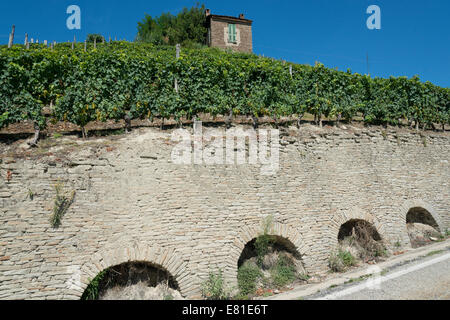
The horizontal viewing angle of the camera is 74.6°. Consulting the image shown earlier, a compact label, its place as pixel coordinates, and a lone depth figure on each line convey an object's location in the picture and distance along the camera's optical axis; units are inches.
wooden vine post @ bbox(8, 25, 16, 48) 733.5
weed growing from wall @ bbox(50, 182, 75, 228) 249.2
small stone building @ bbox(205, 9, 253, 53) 1131.9
